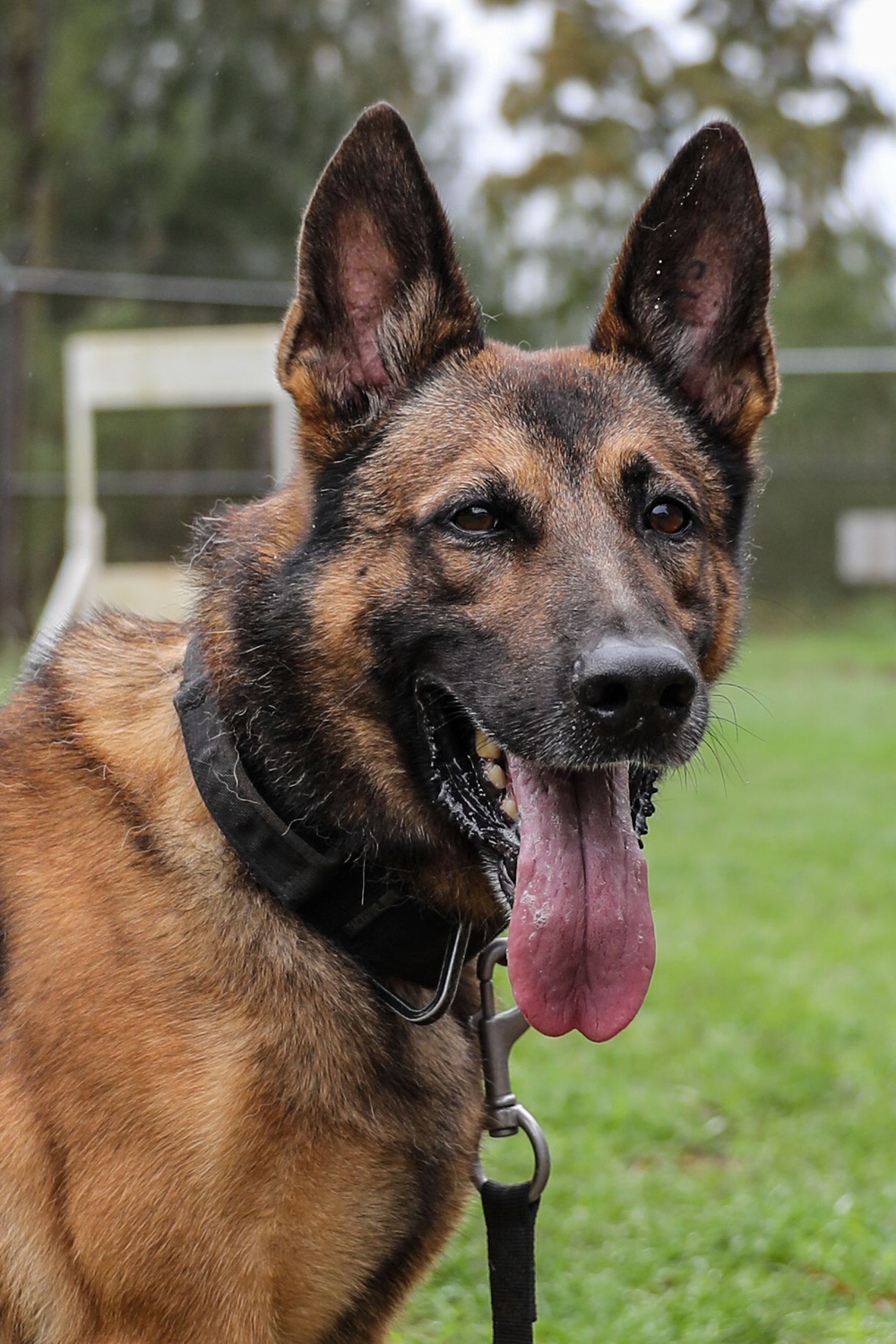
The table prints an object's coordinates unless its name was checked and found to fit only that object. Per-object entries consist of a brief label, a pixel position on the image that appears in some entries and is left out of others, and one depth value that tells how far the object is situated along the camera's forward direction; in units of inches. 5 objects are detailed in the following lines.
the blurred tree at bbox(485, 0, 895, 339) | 714.8
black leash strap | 92.2
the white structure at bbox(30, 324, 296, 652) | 311.1
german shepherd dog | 80.2
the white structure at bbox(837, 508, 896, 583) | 601.9
